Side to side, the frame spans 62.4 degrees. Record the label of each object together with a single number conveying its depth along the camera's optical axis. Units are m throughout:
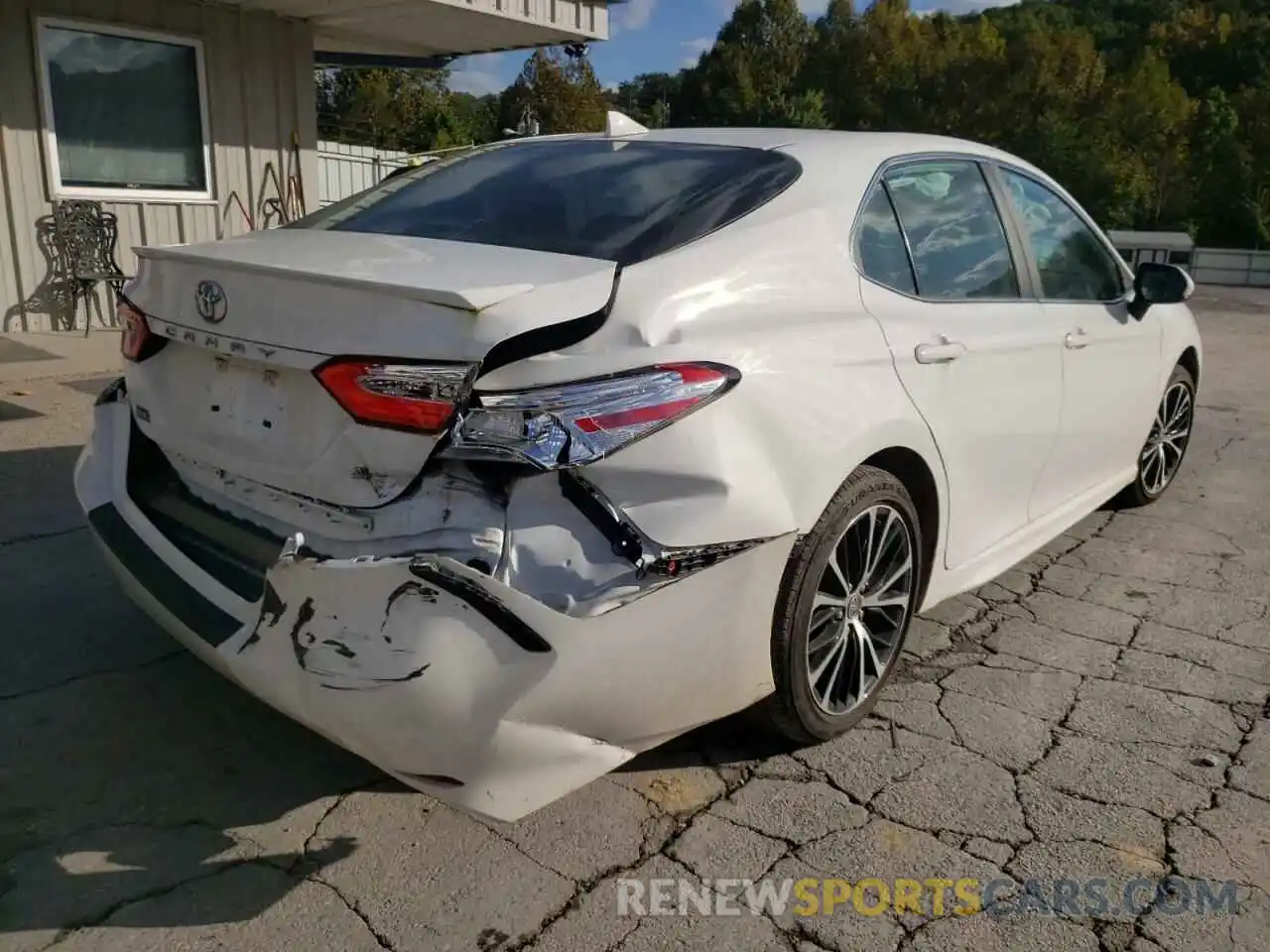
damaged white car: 2.00
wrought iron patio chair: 8.21
